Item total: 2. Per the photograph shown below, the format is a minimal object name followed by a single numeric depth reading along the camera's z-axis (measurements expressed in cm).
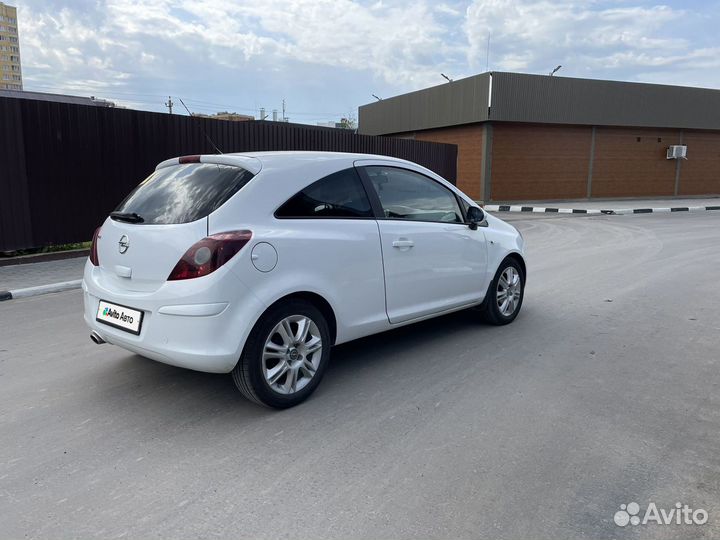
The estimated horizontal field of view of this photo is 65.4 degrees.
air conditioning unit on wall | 2761
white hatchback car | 340
